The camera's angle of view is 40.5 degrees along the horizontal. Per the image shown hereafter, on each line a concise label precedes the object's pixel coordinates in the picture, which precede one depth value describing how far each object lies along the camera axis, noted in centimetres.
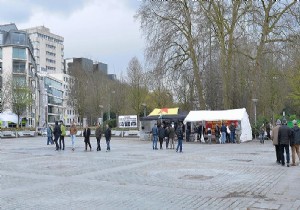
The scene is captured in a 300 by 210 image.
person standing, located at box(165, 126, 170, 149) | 2688
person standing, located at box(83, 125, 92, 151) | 2443
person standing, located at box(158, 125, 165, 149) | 2656
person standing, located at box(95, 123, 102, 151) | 2434
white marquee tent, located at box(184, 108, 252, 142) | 3331
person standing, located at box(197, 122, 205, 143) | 3485
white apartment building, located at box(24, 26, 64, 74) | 12588
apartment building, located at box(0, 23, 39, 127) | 8212
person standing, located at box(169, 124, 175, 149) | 2663
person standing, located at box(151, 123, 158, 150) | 2584
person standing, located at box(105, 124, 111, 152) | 2450
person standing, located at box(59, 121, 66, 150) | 2553
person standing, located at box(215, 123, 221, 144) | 3366
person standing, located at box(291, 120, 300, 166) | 1580
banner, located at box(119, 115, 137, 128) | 5081
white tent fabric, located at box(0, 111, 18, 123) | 4978
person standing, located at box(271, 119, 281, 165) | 1611
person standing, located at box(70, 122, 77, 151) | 2552
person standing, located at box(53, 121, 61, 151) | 2536
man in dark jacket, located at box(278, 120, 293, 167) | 1573
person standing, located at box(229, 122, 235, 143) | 3299
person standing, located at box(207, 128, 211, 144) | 3307
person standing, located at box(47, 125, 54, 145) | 3144
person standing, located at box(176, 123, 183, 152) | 2323
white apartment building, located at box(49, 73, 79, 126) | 12475
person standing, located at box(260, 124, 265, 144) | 3180
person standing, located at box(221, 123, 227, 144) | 3272
